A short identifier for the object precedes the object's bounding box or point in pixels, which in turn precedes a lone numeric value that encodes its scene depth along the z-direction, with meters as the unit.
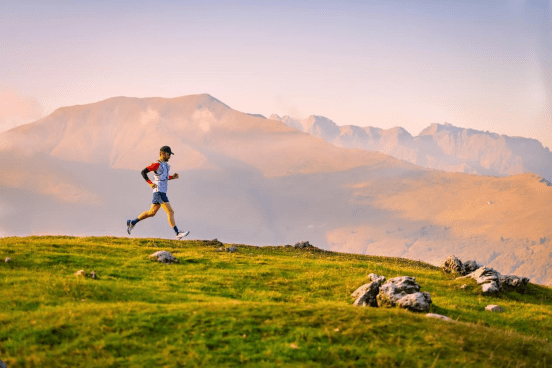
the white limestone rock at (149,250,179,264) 31.59
